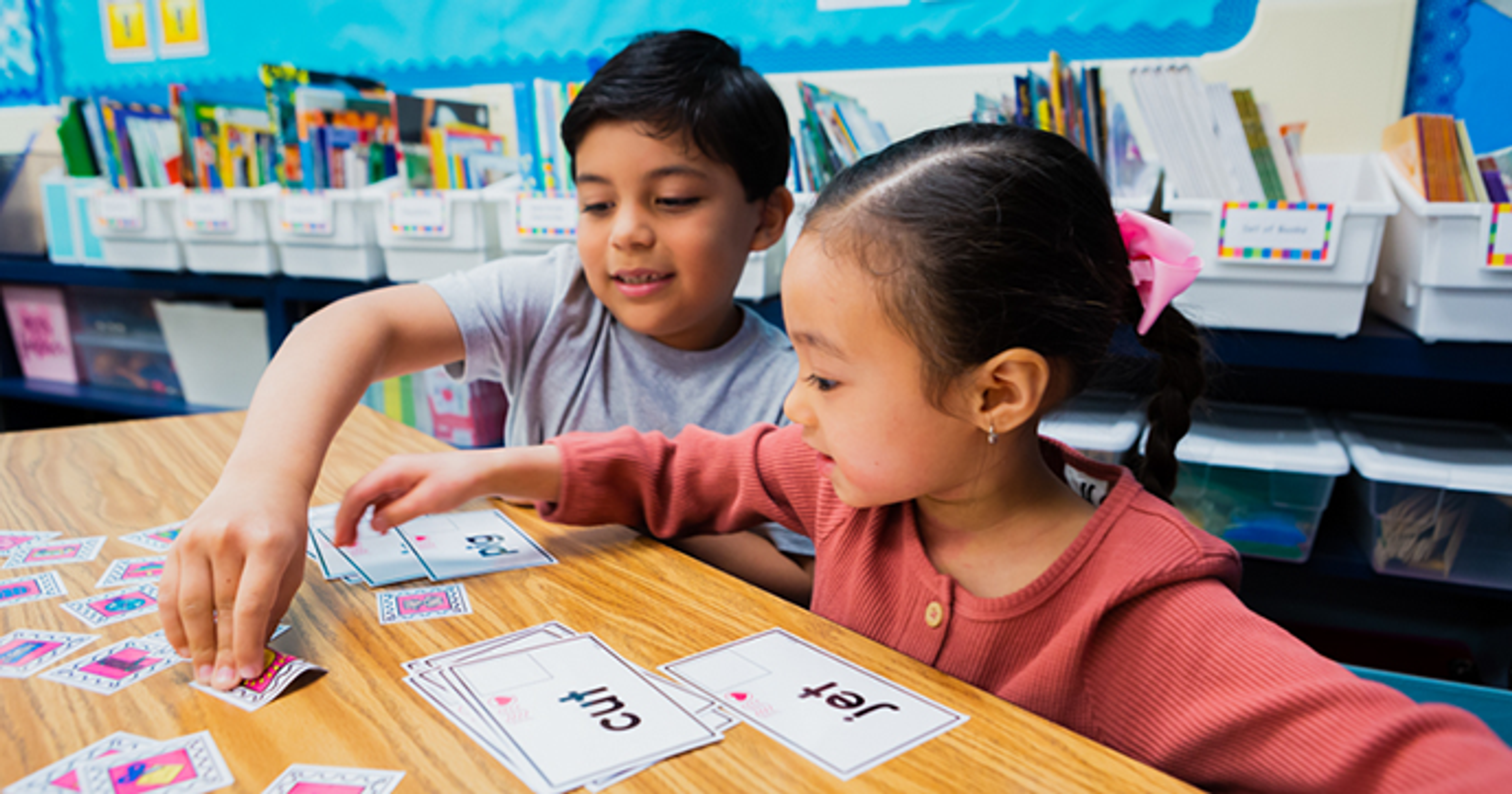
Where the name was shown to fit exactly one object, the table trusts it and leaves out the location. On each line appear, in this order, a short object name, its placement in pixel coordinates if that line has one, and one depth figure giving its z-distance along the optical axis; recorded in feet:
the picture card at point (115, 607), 1.80
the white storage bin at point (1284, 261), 3.54
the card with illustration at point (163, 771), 1.23
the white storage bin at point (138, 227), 6.43
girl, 1.67
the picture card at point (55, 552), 2.09
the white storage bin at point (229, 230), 6.11
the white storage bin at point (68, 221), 7.00
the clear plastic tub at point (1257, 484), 3.96
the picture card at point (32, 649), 1.57
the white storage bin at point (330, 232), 5.71
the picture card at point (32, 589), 1.88
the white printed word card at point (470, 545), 2.12
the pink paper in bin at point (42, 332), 7.75
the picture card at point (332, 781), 1.25
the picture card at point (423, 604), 1.85
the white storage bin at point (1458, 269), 3.29
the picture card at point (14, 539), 2.20
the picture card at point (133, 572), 2.00
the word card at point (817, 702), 1.40
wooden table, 1.32
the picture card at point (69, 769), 1.22
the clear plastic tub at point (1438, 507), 3.64
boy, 2.37
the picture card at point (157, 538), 2.23
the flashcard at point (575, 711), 1.33
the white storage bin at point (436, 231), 5.31
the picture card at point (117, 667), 1.52
